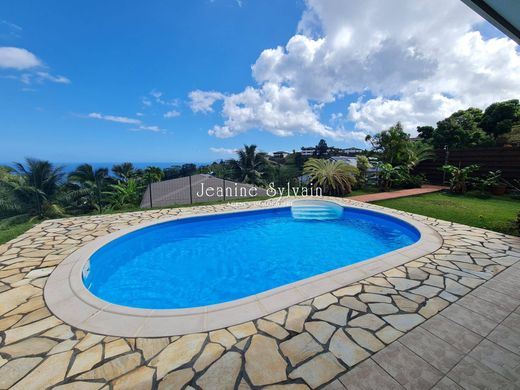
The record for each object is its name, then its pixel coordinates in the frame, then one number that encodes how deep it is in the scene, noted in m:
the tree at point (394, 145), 12.09
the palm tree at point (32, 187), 8.31
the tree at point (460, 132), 17.62
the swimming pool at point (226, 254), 3.64
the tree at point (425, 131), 24.90
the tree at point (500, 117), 16.94
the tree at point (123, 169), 16.85
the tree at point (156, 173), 22.06
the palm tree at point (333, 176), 10.38
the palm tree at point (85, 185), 9.91
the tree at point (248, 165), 16.98
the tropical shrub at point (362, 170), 11.82
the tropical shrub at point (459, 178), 9.62
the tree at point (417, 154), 12.10
